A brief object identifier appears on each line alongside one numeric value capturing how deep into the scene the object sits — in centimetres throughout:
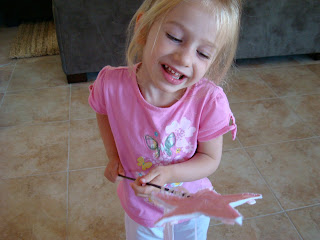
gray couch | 166
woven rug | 229
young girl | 54
